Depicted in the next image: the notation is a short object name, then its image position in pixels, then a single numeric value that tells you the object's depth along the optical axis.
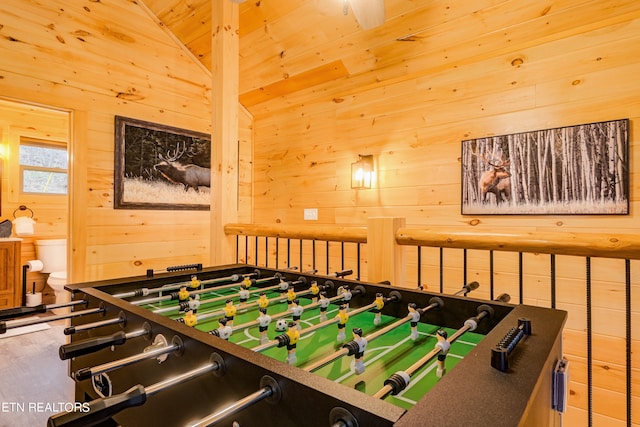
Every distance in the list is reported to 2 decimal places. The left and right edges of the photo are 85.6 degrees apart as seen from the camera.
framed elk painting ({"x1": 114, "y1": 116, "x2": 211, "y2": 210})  3.12
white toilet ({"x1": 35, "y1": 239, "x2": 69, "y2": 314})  4.36
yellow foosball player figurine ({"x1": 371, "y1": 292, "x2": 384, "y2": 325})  1.14
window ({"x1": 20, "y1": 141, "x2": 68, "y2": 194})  4.55
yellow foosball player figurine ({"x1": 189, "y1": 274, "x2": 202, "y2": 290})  1.49
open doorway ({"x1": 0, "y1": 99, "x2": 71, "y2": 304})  4.37
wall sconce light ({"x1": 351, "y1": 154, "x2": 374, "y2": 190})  3.15
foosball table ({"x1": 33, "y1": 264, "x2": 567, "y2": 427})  0.50
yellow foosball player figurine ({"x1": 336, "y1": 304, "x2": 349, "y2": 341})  0.97
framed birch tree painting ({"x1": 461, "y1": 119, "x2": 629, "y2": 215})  2.12
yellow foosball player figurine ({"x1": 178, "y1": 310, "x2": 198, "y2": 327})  0.96
